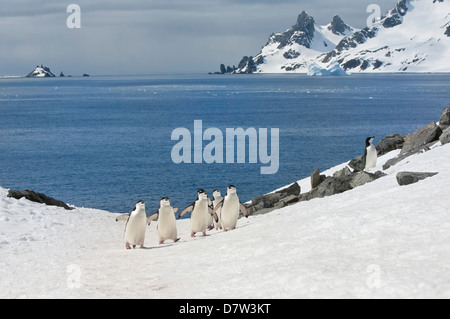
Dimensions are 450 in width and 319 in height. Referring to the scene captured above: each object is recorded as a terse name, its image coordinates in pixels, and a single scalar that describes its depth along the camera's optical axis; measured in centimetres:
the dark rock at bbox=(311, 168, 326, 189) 2703
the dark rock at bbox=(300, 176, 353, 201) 2108
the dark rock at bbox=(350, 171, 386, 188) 2159
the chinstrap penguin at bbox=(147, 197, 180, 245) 1731
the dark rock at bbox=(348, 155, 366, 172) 2912
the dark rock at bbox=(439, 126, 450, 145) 2500
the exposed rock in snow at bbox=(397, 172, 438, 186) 1712
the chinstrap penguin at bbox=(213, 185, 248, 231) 1767
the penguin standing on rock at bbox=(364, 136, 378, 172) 2772
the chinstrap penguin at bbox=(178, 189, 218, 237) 1784
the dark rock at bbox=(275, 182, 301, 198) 2625
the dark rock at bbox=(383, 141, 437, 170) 2523
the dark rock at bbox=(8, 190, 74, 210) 2234
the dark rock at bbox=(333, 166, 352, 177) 2710
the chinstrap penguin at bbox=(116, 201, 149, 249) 1647
